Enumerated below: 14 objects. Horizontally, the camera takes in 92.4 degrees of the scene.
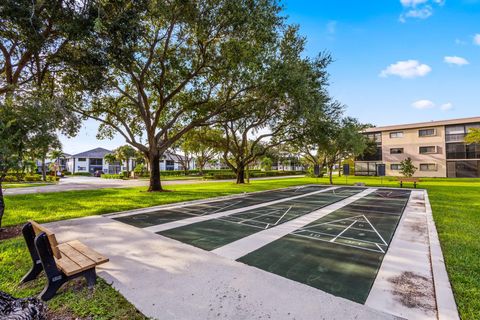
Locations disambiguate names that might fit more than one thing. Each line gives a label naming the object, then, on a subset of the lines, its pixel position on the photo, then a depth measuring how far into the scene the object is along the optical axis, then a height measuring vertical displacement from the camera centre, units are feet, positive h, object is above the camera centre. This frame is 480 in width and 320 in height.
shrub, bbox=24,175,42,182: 103.76 -5.15
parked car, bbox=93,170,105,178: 155.29 -5.36
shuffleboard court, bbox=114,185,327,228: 25.15 -6.00
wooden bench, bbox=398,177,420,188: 62.69 -4.59
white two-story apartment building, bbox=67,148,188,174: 202.82 +2.86
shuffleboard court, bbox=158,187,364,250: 18.60 -6.04
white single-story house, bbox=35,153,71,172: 224.12 +3.50
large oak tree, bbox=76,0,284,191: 33.40 +19.05
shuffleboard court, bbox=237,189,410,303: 11.73 -6.08
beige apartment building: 103.55 +6.99
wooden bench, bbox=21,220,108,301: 9.86 -4.58
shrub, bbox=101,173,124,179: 127.95 -6.13
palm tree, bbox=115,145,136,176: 145.69 +8.28
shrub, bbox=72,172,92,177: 174.83 -5.90
